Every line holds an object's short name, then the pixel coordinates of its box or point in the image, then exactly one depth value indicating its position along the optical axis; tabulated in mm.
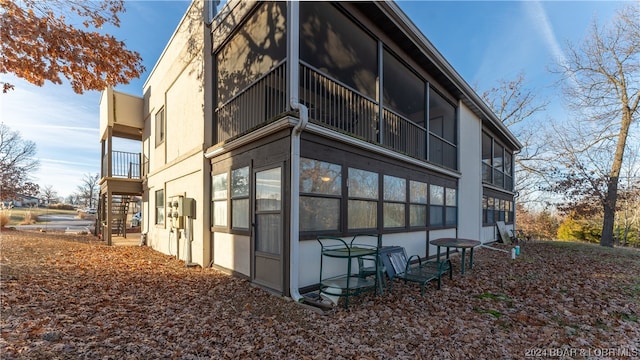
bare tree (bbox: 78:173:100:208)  43219
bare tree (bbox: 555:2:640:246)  15734
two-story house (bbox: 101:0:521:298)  5375
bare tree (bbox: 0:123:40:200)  20583
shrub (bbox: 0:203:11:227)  16812
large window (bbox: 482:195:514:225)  14027
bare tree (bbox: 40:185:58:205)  48000
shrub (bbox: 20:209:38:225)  23222
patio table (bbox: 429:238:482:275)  7109
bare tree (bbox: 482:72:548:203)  23844
